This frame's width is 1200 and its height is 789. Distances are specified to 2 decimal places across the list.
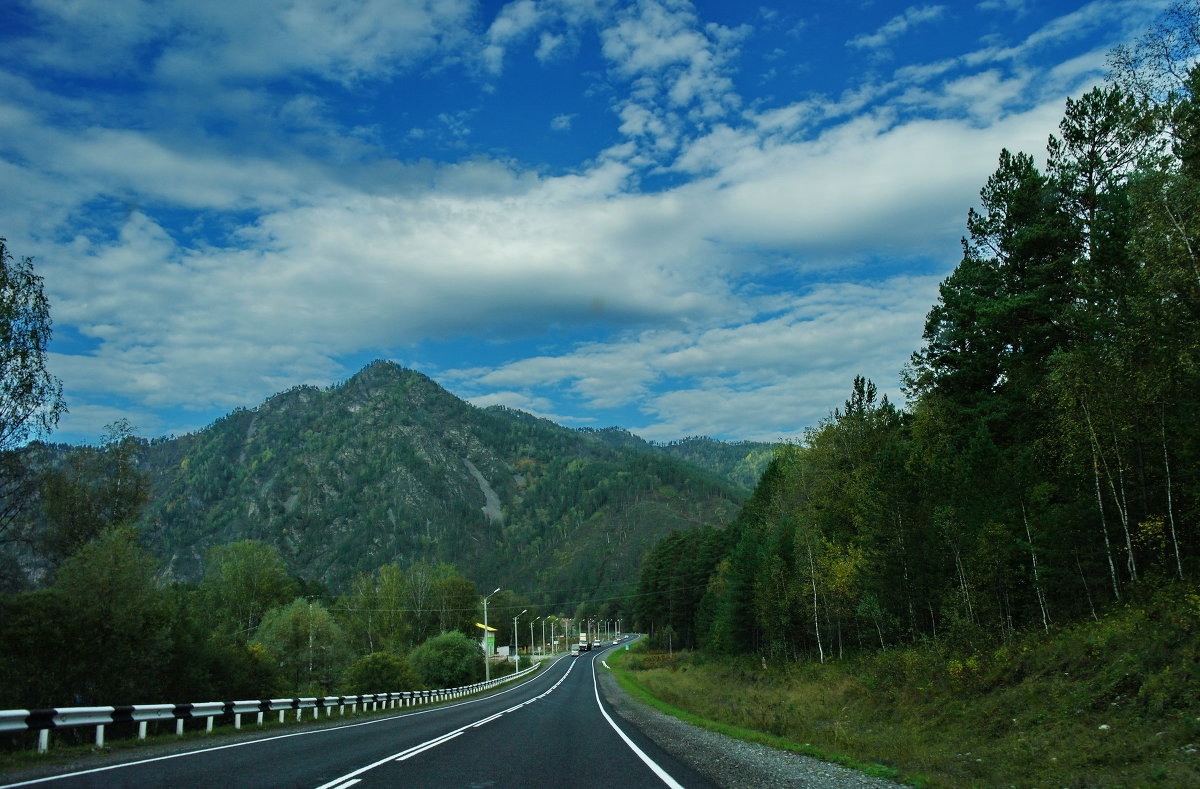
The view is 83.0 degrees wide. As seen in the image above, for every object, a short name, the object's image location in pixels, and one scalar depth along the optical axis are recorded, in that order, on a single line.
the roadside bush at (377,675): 44.34
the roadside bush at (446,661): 65.12
